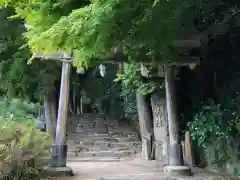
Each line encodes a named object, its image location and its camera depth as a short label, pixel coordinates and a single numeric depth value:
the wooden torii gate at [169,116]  10.09
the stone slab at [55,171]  9.80
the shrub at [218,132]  9.27
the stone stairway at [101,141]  16.02
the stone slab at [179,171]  9.73
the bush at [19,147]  8.42
